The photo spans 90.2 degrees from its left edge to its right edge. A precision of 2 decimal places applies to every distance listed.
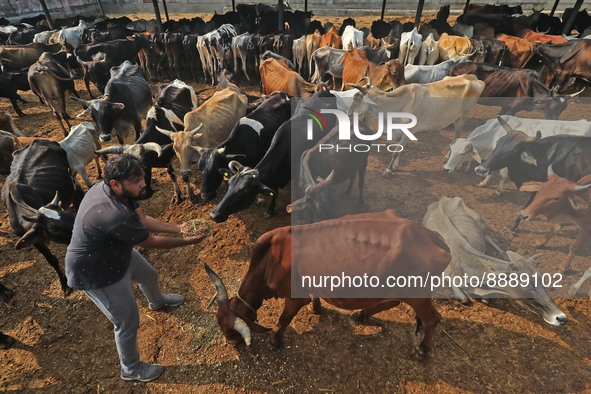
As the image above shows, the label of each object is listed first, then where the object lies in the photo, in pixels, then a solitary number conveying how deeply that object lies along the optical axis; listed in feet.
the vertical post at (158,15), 51.52
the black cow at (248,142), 18.91
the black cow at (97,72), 35.76
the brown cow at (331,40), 46.60
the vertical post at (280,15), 52.12
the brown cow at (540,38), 43.60
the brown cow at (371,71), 31.63
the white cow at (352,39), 46.16
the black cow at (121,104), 23.91
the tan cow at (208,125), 20.04
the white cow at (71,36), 52.42
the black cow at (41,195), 13.16
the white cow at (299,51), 45.52
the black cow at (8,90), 31.81
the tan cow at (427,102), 25.39
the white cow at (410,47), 41.34
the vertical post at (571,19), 43.65
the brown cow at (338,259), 10.53
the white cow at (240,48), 44.78
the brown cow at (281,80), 31.35
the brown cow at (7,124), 23.25
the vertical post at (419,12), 47.58
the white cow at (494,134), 20.63
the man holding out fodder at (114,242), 8.96
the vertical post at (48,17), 56.03
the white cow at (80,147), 20.03
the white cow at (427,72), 33.86
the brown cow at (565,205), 14.74
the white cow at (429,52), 41.47
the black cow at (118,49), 42.27
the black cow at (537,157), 18.26
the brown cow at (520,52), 39.42
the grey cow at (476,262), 12.66
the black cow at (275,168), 16.67
